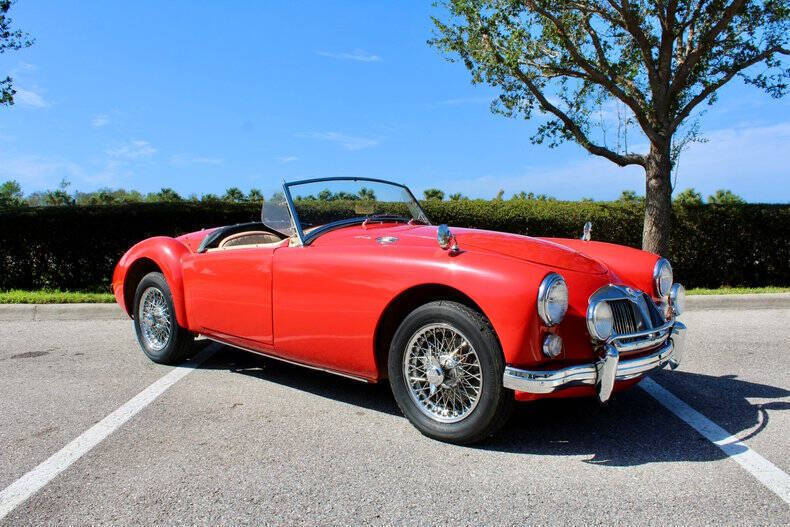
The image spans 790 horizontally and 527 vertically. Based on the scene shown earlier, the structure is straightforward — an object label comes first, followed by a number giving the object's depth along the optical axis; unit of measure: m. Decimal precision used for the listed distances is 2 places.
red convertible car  3.12
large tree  9.84
